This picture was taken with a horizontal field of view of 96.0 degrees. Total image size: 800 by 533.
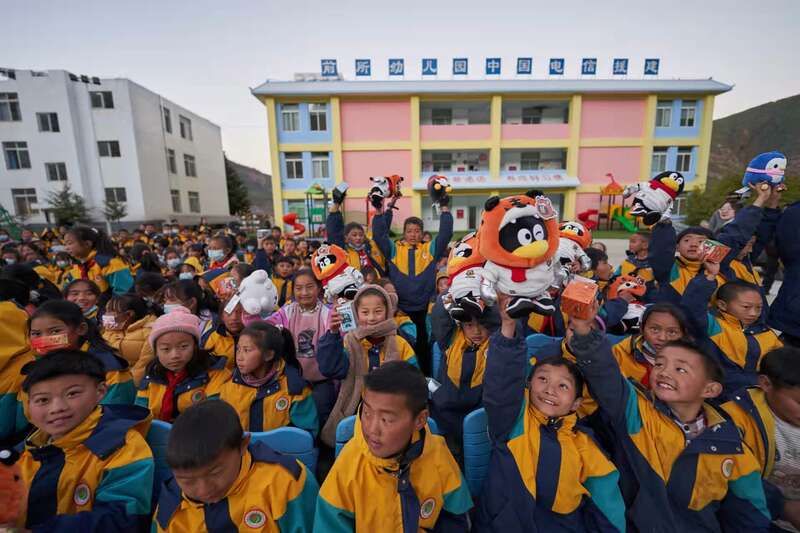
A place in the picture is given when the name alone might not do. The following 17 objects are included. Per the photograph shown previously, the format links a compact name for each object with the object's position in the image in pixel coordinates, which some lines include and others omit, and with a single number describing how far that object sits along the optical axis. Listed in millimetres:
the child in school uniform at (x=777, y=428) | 1577
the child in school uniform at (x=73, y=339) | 2029
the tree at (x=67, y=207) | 18016
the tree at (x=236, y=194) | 33344
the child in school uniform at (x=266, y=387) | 1984
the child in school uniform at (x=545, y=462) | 1477
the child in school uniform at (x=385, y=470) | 1336
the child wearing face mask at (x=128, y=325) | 2488
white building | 18750
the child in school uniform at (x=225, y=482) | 1223
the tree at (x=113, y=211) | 18781
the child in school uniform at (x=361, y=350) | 2168
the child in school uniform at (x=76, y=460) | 1369
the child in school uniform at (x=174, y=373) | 2010
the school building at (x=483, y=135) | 17500
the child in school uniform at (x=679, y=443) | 1478
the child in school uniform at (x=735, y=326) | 2266
